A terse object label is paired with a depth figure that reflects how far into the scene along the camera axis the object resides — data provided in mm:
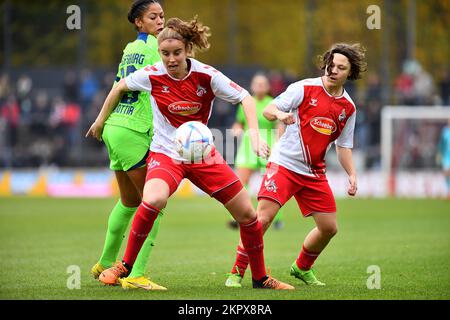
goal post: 23406
